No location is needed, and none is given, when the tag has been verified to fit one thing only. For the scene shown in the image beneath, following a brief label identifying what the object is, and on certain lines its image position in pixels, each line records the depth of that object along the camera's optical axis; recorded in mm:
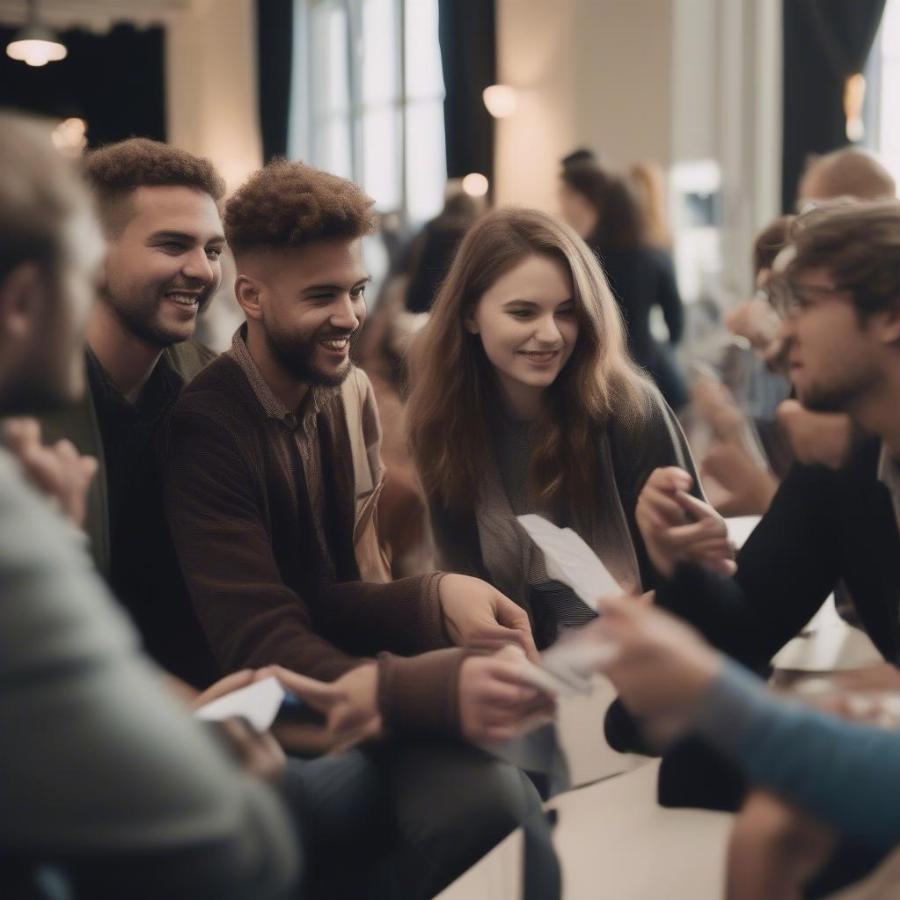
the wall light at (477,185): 9406
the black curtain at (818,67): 6941
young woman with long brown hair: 2453
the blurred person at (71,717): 796
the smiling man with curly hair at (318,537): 1795
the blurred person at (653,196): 5912
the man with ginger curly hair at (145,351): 2104
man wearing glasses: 1654
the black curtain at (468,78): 9359
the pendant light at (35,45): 9508
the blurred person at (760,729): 1064
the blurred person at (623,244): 4801
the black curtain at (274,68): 12477
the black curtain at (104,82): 14219
